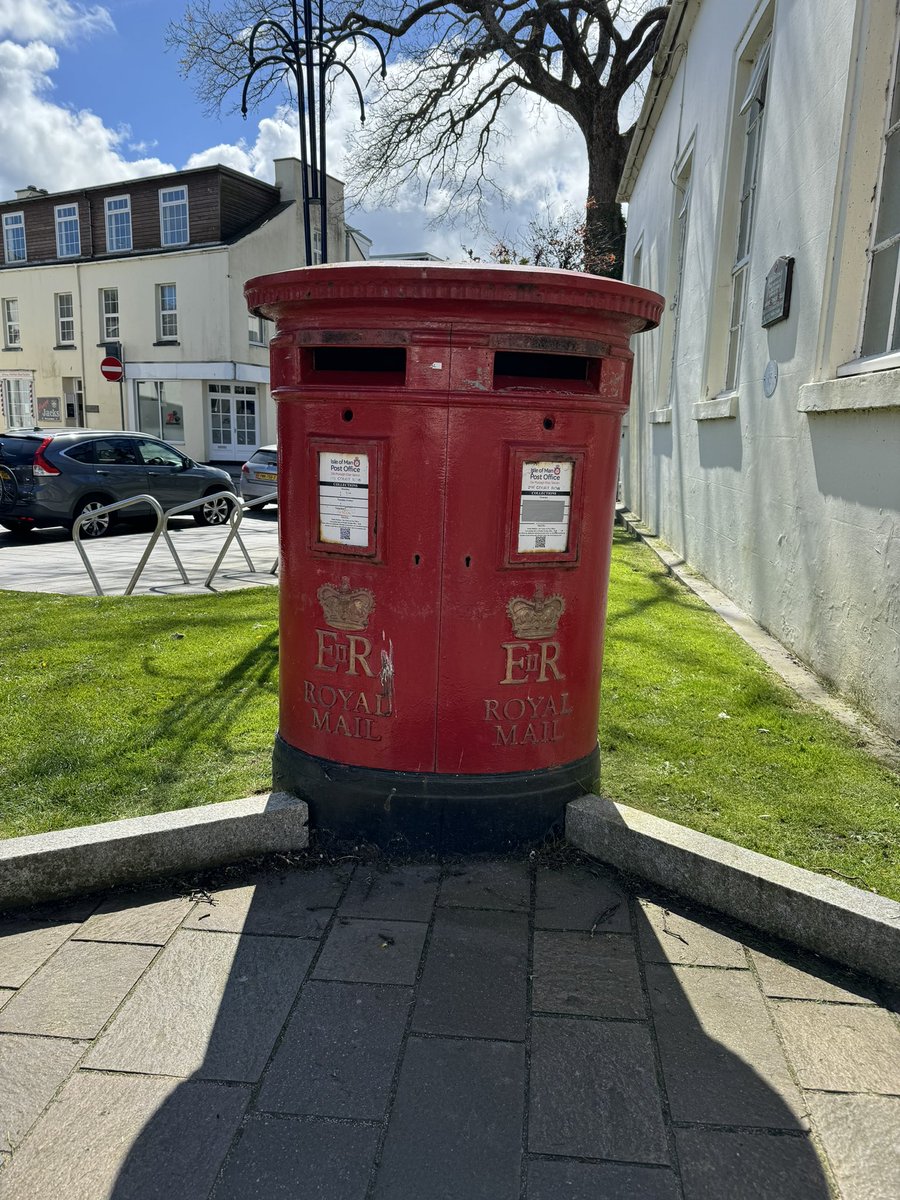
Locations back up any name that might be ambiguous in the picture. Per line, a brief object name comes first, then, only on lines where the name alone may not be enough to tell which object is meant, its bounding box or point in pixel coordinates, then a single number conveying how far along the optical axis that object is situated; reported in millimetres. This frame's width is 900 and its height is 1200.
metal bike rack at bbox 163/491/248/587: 7841
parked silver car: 16234
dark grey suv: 12602
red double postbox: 2621
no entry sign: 23419
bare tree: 19328
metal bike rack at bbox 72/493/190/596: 7703
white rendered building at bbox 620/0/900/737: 4164
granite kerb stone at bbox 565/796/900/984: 2449
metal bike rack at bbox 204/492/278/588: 8180
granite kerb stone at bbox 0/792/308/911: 2746
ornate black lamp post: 9131
